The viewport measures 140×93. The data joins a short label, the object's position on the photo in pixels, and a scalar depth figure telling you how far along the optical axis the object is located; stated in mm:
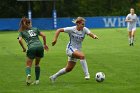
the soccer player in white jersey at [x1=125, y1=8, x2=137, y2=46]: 31525
